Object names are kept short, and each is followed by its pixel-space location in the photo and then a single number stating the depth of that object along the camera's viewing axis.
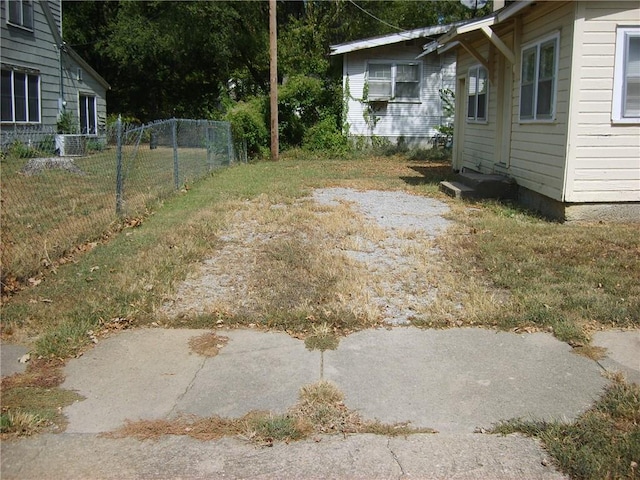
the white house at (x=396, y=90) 23.03
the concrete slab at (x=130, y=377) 3.76
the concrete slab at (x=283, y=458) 3.14
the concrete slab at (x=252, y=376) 3.87
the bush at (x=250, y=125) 20.73
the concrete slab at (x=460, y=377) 3.77
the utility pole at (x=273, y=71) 20.53
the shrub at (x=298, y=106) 23.36
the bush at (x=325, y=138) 23.06
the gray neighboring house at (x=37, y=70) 16.81
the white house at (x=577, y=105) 8.82
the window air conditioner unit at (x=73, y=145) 16.45
